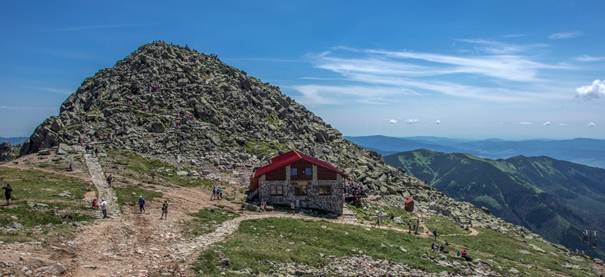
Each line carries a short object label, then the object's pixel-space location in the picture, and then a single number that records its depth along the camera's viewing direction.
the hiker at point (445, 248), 58.38
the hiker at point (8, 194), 43.57
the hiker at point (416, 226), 68.72
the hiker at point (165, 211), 49.47
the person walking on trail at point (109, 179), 60.79
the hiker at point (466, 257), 56.62
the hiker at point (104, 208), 45.09
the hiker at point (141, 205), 50.09
